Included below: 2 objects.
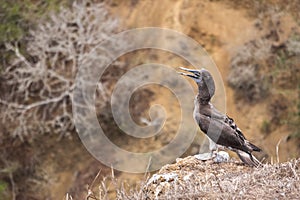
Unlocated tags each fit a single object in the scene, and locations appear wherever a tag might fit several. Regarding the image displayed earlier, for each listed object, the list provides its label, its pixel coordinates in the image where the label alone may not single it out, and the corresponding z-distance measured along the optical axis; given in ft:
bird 52.39
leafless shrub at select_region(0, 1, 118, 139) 104.63
